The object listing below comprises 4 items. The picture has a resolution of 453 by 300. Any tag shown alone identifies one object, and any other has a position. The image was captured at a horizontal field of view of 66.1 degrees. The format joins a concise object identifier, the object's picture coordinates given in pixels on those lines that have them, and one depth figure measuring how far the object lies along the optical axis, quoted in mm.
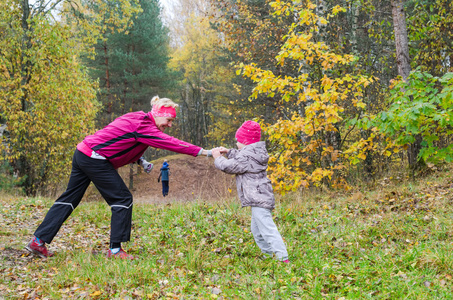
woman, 4023
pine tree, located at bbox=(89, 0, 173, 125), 21141
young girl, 3857
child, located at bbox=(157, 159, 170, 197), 14839
